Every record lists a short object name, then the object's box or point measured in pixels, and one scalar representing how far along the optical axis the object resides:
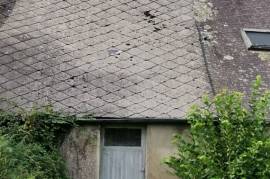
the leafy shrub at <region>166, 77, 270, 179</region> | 11.14
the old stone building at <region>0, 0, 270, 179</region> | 13.70
